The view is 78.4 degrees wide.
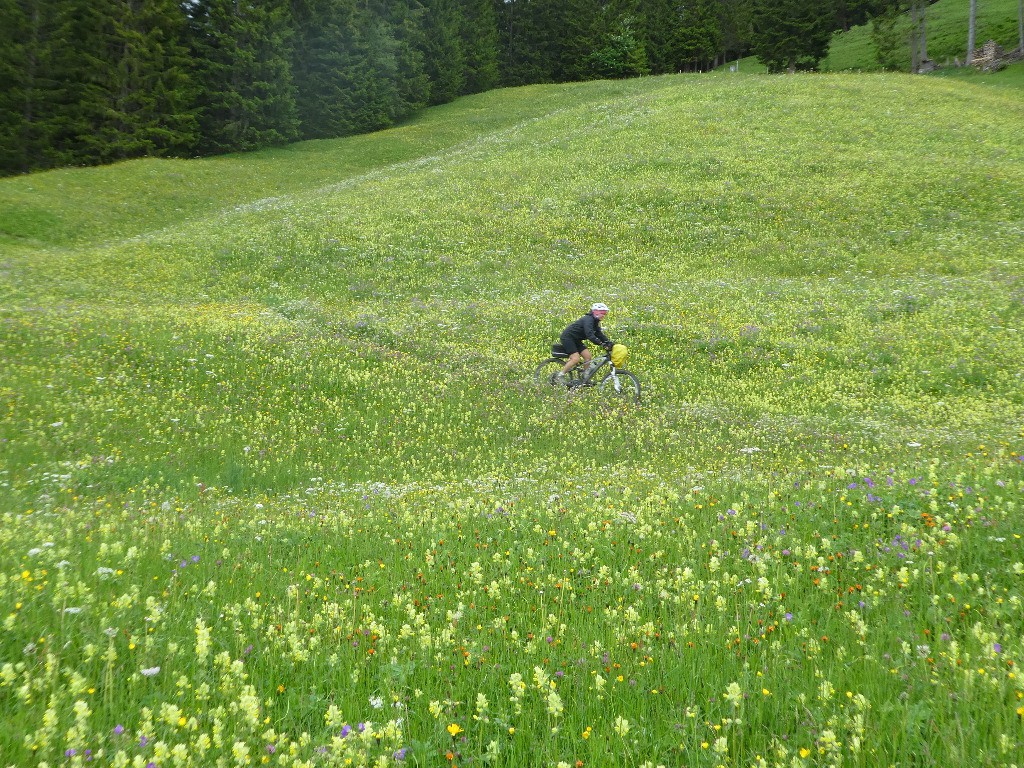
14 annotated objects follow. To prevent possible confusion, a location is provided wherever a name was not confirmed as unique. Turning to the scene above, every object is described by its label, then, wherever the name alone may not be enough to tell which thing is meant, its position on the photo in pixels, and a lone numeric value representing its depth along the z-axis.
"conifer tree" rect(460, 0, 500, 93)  103.31
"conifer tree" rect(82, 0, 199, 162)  57.06
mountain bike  17.64
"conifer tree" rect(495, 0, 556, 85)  113.31
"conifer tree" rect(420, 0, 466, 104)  91.62
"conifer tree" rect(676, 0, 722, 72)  106.06
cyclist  17.25
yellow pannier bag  17.09
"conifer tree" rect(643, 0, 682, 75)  107.56
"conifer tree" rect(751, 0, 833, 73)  77.00
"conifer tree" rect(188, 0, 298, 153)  63.97
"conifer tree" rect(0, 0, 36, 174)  54.09
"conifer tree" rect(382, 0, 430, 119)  83.38
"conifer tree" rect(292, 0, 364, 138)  73.81
